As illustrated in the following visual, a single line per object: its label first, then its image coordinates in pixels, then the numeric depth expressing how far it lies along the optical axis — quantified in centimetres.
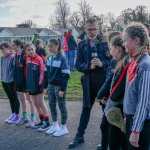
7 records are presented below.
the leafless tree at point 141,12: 4689
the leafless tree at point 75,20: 7488
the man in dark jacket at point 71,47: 1305
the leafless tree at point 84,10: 7238
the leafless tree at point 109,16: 6041
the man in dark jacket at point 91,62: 416
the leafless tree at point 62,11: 7626
